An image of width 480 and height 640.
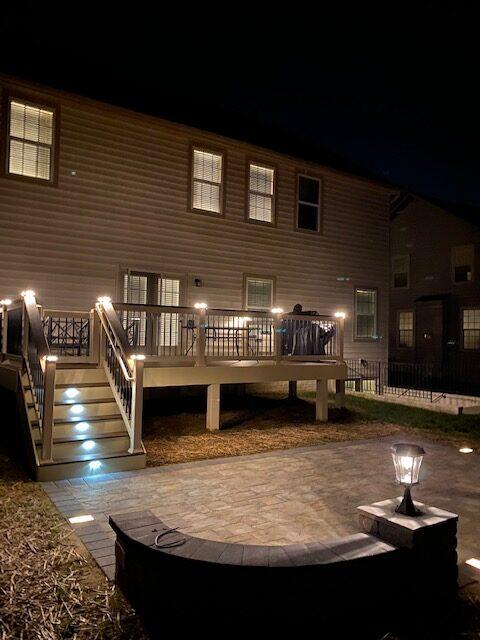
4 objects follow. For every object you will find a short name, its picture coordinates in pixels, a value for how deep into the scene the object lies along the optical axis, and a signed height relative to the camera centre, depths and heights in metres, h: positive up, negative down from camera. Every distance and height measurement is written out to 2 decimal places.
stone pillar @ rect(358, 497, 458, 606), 3.35 -1.45
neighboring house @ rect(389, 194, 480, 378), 21.84 +2.57
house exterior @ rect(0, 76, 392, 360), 10.62 +2.93
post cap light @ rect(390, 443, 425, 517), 3.66 -0.99
